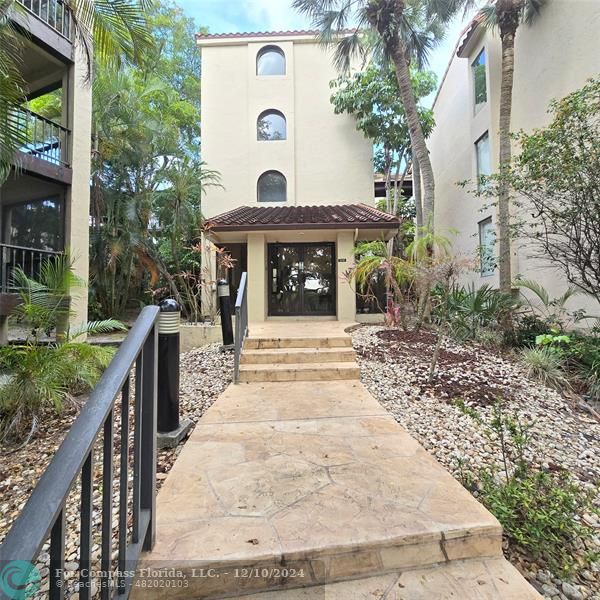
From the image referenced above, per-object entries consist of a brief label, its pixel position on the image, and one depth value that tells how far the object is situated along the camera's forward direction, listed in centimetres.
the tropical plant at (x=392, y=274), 661
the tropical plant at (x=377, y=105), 1162
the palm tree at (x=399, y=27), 876
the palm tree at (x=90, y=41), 452
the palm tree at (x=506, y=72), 758
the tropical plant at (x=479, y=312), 674
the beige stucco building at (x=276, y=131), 1236
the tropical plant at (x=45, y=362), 380
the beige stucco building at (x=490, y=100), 714
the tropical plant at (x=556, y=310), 646
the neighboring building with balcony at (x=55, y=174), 715
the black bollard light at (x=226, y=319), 626
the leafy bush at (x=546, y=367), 474
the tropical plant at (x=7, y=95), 440
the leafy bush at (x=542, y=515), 180
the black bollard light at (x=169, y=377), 296
